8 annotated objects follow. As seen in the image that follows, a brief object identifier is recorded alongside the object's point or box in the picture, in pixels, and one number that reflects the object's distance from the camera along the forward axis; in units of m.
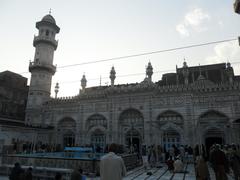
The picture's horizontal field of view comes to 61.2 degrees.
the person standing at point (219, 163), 7.75
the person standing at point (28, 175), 7.41
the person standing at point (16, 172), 7.87
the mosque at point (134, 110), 22.88
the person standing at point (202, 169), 7.13
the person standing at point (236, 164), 8.73
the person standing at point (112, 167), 4.23
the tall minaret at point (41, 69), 31.81
